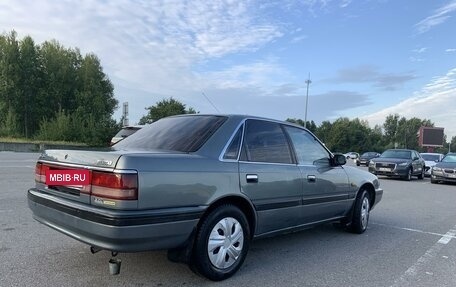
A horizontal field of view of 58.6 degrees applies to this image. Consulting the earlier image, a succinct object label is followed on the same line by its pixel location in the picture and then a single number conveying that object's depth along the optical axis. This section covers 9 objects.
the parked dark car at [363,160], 39.23
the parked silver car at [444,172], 17.42
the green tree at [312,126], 112.65
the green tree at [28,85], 46.00
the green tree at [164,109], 57.75
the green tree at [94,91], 50.25
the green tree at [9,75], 44.43
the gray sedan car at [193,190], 3.41
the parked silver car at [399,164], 18.64
